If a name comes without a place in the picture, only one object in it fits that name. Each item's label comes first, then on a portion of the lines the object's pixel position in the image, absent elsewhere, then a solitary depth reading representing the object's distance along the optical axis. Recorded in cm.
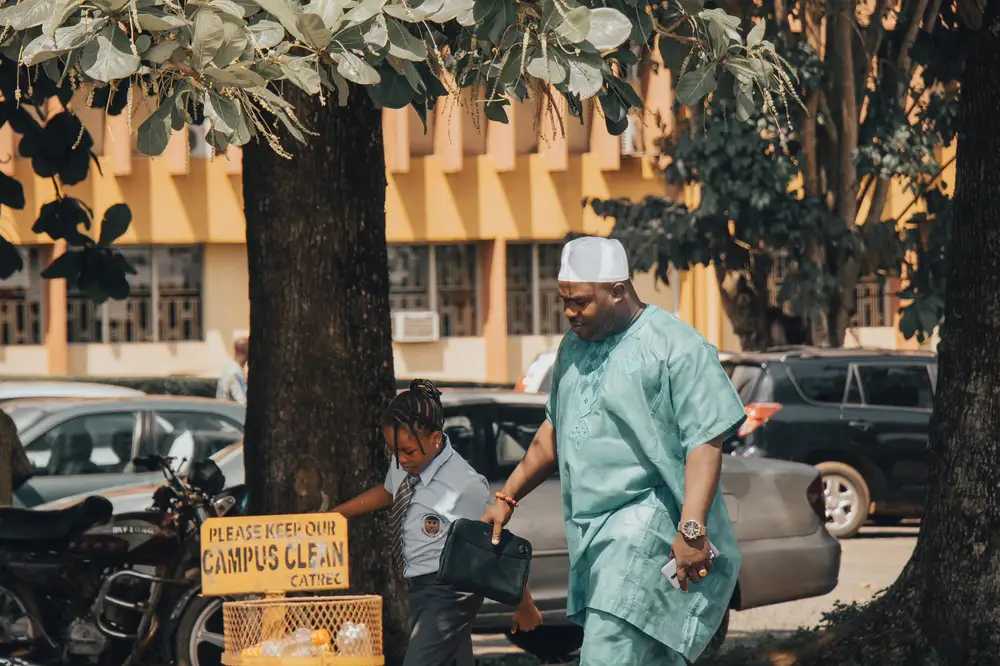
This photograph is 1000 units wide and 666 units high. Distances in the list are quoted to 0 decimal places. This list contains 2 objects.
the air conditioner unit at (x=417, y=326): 5013
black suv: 2497
